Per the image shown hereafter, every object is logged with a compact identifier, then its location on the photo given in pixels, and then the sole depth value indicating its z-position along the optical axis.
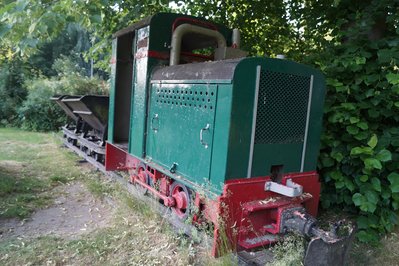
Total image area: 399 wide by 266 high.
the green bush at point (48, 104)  14.88
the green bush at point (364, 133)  3.88
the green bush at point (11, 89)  15.90
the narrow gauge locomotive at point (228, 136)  3.16
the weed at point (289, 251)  3.02
